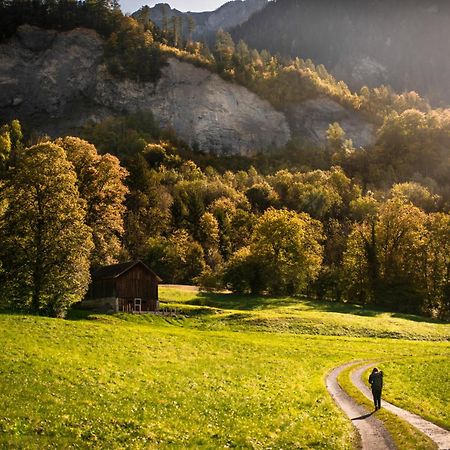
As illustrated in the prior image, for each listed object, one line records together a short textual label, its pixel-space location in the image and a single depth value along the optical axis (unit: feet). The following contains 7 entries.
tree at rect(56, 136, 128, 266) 234.79
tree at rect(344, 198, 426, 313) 291.38
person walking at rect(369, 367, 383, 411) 79.71
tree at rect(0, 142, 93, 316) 160.25
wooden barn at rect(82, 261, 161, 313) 213.46
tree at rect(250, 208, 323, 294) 284.20
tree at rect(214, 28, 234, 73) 604.74
